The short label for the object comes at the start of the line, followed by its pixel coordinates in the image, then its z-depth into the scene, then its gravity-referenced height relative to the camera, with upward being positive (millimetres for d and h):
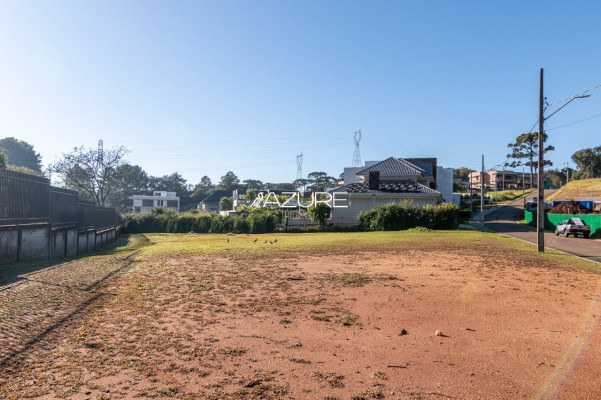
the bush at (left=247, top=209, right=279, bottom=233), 40312 -2041
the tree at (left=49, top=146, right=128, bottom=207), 50156 +3357
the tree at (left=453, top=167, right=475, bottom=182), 112019 +7646
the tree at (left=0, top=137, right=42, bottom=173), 77875 +8962
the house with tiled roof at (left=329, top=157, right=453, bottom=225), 41656 +1093
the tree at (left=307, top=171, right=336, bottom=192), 104875 +4952
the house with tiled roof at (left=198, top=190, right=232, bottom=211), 88438 -56
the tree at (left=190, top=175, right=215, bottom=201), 103975 +3140
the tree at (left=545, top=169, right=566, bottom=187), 106688 +6254
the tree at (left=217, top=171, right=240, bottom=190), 108188 +4929
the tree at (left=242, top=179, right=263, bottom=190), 113788 +4804
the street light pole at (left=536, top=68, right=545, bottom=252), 17891 +1143
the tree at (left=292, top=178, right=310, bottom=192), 104388 +4522
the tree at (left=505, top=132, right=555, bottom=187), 65500 +8366
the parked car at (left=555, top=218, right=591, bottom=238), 30578 -1941
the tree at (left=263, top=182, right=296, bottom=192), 118375 +4439
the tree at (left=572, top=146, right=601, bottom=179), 87312 +8083
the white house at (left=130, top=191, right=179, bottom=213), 84000 -65
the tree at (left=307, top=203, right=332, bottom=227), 40562 -1160
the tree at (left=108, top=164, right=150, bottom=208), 85000 +2671
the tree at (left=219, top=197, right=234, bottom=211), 76875 -596
